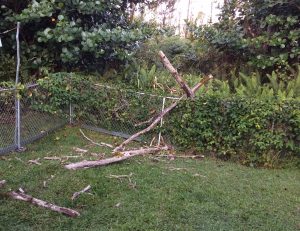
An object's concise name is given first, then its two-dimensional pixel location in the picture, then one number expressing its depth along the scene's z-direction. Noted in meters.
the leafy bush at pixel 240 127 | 4.14
